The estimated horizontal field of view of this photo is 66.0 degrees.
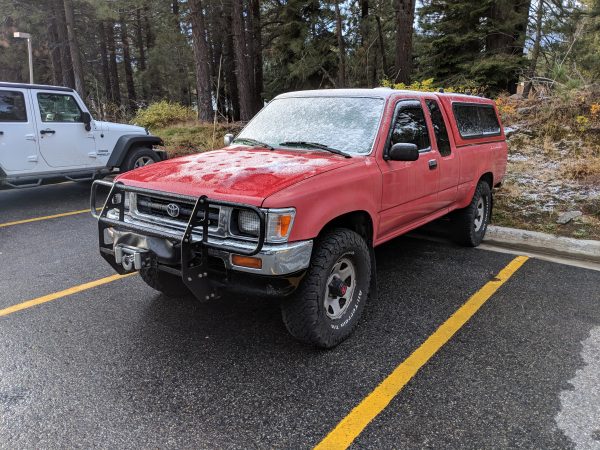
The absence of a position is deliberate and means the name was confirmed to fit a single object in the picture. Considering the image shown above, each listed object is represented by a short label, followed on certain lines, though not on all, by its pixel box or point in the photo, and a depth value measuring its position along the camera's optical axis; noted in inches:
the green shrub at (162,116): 672.4
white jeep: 295.6
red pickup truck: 118.0
